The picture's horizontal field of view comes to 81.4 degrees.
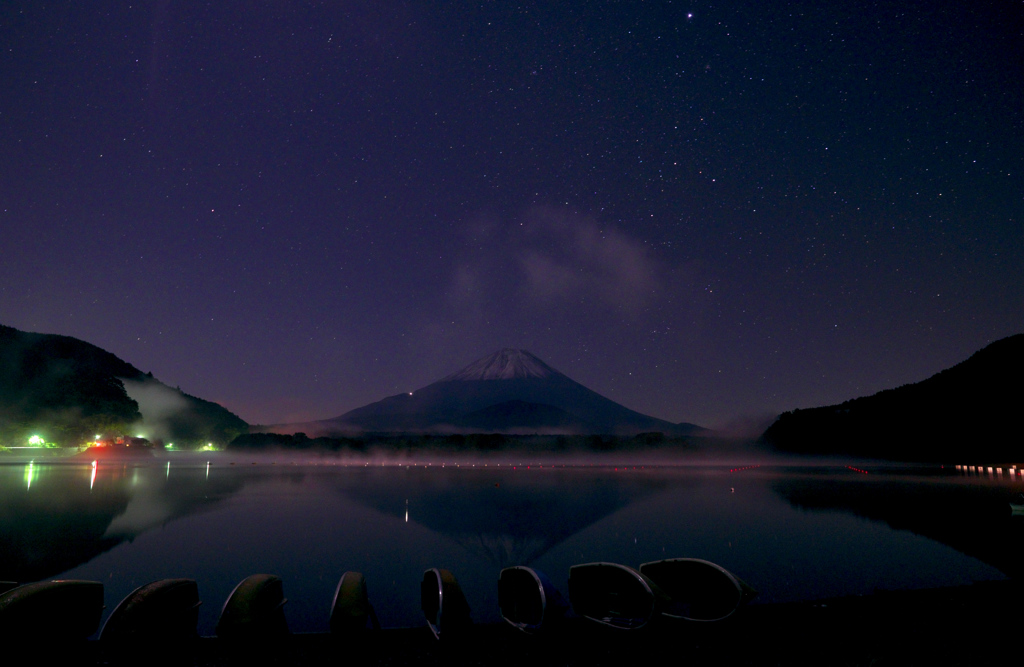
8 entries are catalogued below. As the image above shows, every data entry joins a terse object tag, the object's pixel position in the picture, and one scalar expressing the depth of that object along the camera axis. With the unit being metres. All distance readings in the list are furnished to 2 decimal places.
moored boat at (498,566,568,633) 13.76
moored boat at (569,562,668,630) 14.93
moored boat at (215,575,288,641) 12.84
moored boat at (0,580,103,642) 11.89
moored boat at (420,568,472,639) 13.28
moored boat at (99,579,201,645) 12.51
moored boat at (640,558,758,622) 14.77
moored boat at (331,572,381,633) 13.38
